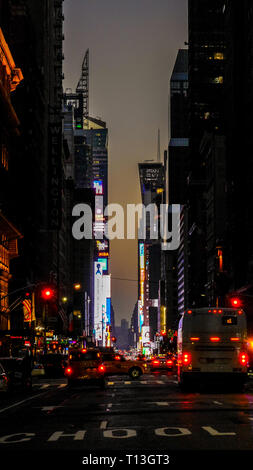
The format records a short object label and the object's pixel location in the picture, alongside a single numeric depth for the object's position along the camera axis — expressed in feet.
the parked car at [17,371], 132.57
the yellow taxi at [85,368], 139.54
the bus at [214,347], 116.37
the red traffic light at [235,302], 190.39
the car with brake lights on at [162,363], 250.37
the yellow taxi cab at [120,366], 187.42
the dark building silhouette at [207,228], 544.21
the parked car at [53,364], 222.69
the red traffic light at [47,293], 198.77
